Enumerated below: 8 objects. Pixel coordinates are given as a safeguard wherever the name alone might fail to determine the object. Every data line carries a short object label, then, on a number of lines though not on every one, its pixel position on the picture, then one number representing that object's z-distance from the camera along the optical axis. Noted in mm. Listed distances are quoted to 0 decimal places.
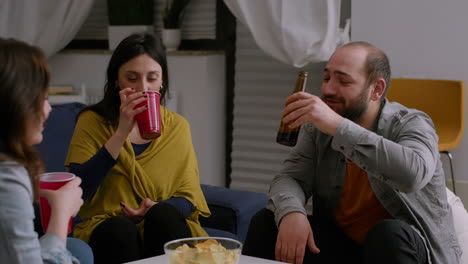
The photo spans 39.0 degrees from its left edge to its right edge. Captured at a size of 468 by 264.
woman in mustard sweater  2105
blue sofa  2529
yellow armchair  3500
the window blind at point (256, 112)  4254
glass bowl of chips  1457
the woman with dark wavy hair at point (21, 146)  1248
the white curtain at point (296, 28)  3662
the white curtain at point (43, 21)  4555
